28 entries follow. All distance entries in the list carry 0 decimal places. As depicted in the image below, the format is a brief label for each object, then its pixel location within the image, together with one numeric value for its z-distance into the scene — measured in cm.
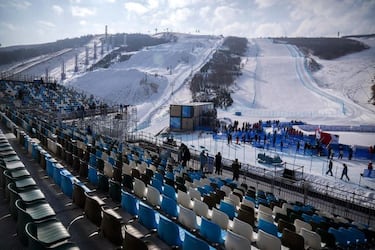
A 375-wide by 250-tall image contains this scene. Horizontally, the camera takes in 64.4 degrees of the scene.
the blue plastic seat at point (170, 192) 891
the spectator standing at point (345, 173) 1959
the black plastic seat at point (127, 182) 930
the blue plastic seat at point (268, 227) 729
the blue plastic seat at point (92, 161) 1129
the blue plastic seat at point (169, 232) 573
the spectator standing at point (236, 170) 1675
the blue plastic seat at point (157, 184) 974
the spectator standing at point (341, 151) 2613
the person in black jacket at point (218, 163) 1778
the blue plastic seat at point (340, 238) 806
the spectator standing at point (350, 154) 2584
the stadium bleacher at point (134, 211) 558
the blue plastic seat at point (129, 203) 715
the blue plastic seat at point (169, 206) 757
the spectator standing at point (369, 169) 2027
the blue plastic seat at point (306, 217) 920
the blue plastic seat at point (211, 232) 631
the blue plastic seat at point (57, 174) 883
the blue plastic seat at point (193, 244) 490
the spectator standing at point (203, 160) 1820
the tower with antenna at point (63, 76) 9300
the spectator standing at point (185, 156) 1814
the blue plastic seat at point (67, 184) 802
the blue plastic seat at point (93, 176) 918
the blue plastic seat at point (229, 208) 836
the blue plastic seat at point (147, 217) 647
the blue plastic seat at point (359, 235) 842
